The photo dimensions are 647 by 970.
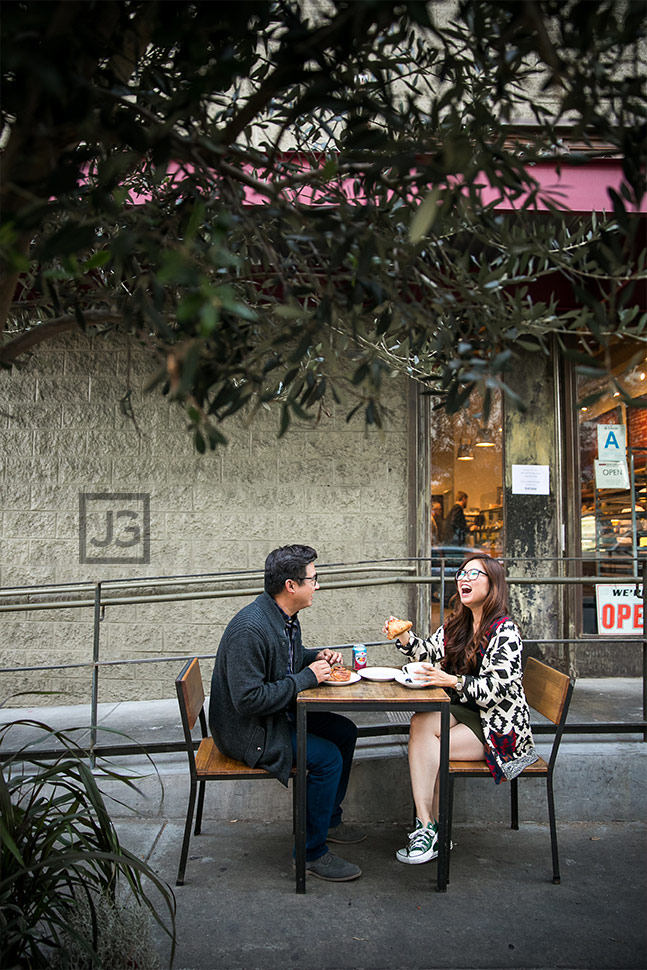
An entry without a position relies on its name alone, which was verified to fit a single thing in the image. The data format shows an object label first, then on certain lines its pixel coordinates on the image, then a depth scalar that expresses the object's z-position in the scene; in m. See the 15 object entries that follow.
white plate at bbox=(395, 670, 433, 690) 3.46
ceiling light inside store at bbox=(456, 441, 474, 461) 6.17
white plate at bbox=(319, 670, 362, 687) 3.52
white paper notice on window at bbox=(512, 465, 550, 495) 6.15
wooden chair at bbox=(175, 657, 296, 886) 3.28
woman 3.45
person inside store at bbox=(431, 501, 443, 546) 6.07
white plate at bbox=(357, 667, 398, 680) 3.66
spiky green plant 2.20
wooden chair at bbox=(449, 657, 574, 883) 3.38
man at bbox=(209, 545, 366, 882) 3.32
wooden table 3.24
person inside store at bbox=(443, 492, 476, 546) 6.10
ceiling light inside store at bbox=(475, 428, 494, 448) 6.21
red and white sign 5.46
